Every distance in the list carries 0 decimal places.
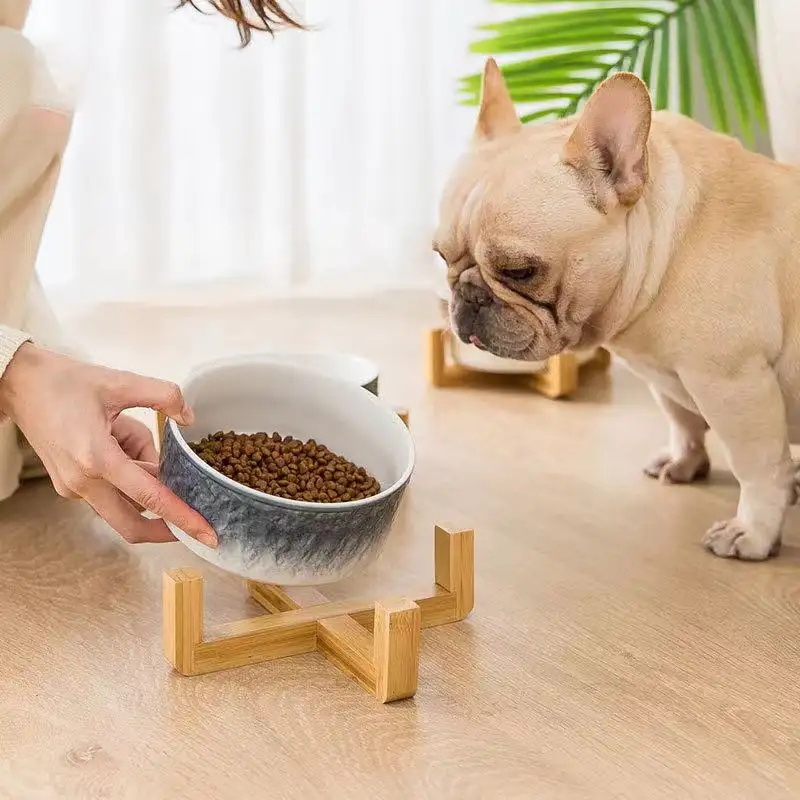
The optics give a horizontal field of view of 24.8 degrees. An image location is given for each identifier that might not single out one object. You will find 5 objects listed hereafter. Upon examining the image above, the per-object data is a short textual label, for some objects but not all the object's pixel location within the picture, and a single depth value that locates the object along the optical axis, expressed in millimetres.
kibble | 1181
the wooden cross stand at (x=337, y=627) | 1139
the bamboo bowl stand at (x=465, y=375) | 1813
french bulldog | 1293
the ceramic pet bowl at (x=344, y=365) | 1473
